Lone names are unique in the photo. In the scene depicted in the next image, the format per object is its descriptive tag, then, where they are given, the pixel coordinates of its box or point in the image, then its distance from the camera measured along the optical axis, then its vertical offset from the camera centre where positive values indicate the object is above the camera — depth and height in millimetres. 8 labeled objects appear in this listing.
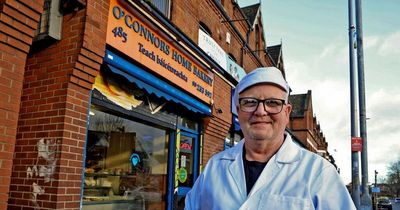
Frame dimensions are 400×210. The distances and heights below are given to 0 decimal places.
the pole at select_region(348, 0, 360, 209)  9828 +1394
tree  84888 -1059
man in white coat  1622 -9
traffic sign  9742 +720
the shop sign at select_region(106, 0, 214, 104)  5312 +1960
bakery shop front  5434 +802
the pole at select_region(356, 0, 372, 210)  9644 +1658
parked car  36512 -3398
